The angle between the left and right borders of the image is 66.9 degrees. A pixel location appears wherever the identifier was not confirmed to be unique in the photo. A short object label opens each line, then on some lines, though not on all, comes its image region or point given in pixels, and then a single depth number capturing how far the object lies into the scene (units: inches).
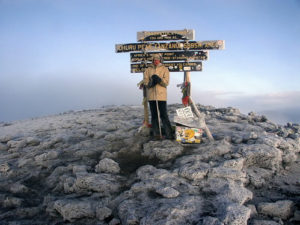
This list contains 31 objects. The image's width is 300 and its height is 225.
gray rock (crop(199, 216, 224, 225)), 132.0
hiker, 280.2
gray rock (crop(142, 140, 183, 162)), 242.5
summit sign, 318.3
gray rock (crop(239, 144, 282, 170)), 228.8
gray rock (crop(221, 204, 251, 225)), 134.0
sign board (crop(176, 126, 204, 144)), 271.1
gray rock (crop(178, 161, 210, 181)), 192.7
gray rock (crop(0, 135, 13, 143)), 363.3
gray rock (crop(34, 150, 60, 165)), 265.4
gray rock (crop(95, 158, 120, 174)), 219.4
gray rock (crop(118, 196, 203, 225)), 141.9
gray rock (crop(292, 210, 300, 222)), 152.6
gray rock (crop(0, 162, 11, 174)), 248.3
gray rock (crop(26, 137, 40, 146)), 331.1
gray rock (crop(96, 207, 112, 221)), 157.8
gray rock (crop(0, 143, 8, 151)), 328.0
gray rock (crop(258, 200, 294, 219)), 156.0
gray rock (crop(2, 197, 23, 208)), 186.7
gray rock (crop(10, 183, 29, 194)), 206.8
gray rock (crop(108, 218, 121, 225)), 150.8
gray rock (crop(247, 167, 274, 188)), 196.4
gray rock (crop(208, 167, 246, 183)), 192.7
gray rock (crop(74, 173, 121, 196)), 190.2
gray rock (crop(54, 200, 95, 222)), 162.3
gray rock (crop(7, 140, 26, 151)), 324.2
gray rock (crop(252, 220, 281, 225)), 141.5
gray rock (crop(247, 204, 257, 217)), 152.9
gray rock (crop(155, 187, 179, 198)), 164.8
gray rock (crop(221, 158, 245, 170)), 210.4
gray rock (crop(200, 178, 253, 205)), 162.1
